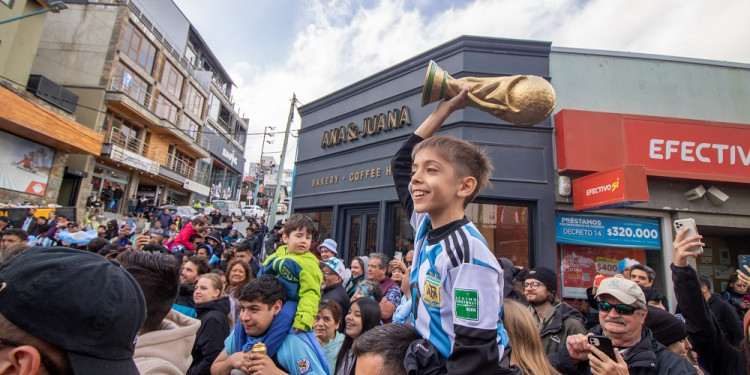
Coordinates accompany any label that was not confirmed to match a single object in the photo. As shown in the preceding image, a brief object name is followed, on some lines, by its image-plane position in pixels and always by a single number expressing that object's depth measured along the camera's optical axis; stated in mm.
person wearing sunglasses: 2350
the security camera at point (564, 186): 8133
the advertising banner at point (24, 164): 17047
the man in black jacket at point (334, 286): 4922
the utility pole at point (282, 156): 16266
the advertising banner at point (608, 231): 8094
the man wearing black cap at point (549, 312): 3465
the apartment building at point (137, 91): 23906
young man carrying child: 2725
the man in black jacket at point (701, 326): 2646
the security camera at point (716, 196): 8023
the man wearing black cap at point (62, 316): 966
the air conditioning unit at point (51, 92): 17859
